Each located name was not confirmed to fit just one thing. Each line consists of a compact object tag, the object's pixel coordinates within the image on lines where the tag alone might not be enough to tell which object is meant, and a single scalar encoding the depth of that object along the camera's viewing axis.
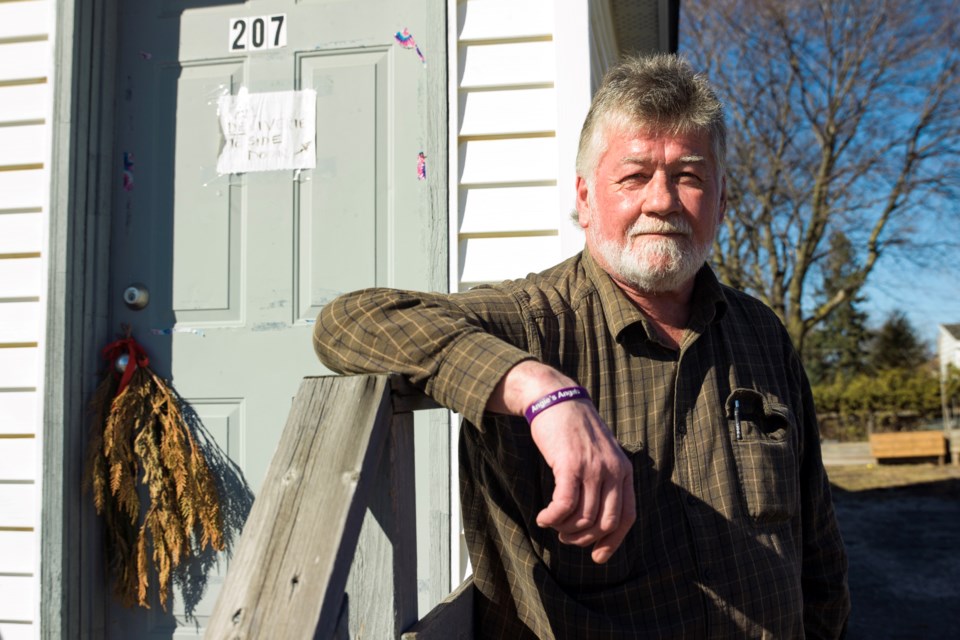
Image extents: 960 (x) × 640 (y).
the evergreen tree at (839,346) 27.08
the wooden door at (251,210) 2.64
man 1.34
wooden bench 13.91
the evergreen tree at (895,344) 28.00
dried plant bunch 2.54
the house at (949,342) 40.41
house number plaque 2.76
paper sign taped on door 2.71
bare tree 16.55
